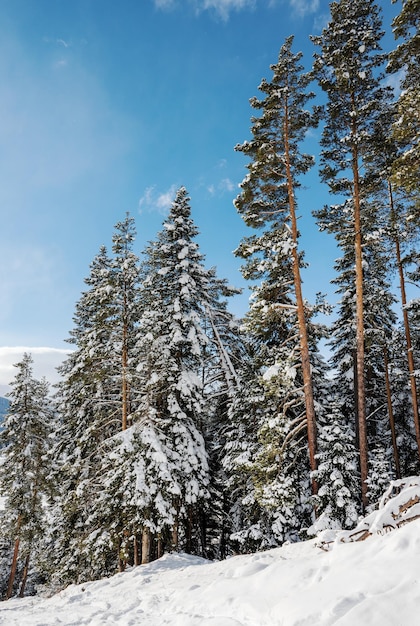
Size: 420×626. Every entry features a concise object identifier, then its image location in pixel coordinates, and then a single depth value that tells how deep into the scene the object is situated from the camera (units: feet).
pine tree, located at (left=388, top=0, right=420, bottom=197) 32.83
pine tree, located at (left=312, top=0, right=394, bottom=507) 41.52
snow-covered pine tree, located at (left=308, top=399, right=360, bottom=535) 35.45
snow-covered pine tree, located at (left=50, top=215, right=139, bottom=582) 47.47
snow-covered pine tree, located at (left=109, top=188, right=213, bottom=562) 41.04
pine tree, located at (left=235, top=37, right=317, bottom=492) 43.04
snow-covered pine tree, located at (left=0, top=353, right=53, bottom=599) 73.10
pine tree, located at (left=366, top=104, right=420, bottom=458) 40.86
